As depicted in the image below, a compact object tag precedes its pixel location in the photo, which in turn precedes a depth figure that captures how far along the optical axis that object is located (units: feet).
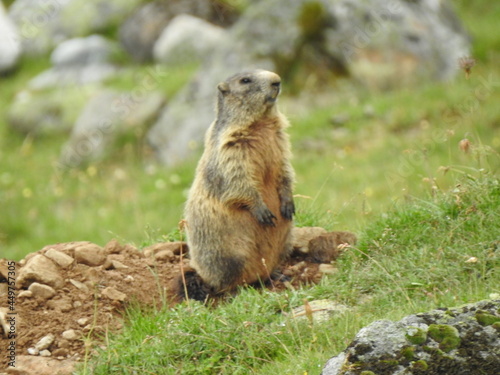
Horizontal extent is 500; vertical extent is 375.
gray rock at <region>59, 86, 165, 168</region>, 88.48
